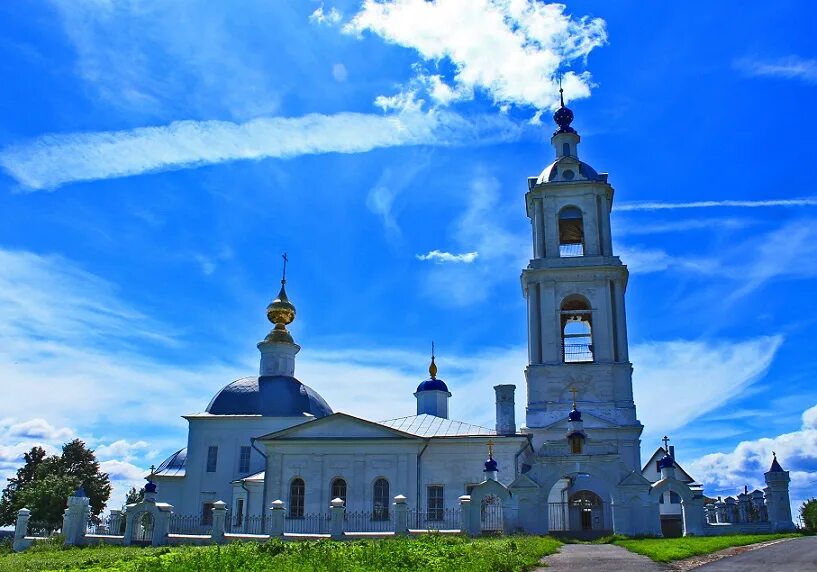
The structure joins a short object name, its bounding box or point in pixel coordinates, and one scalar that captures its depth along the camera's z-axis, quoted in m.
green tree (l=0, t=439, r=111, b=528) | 35.69
